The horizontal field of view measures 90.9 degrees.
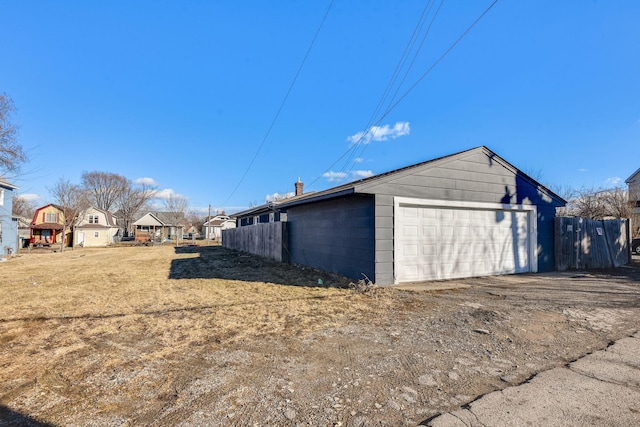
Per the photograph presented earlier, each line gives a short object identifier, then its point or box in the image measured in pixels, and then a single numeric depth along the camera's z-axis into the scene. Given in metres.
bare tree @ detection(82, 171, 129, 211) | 51.00
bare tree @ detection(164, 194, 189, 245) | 56.16
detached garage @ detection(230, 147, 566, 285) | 7.53
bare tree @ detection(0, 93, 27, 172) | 12.34
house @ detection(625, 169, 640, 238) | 16.08
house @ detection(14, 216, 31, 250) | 32.95
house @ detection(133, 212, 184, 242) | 42.44
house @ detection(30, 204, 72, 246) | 35.25
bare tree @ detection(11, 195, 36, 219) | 44.45
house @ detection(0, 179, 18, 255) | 18.67
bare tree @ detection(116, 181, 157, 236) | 51.78
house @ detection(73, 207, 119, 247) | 37.31
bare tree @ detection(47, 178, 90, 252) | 28.92
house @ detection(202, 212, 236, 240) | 58.41
